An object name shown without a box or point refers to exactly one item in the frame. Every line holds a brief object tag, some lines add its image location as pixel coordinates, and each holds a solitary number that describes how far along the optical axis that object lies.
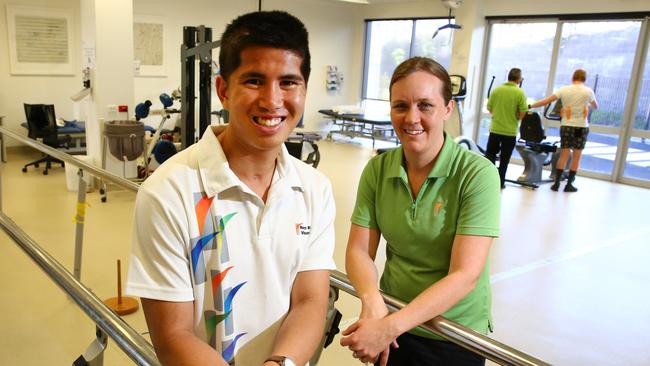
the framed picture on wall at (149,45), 9.09
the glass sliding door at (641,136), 8.00
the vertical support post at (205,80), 3.99
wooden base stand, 3.21
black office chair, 7.17
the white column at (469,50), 9.61
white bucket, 6.04
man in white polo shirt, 0.98
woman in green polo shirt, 1.40
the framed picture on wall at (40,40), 7.83
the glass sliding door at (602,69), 8.25
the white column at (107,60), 5.76
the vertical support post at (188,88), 4.21
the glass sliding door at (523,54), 9.24
